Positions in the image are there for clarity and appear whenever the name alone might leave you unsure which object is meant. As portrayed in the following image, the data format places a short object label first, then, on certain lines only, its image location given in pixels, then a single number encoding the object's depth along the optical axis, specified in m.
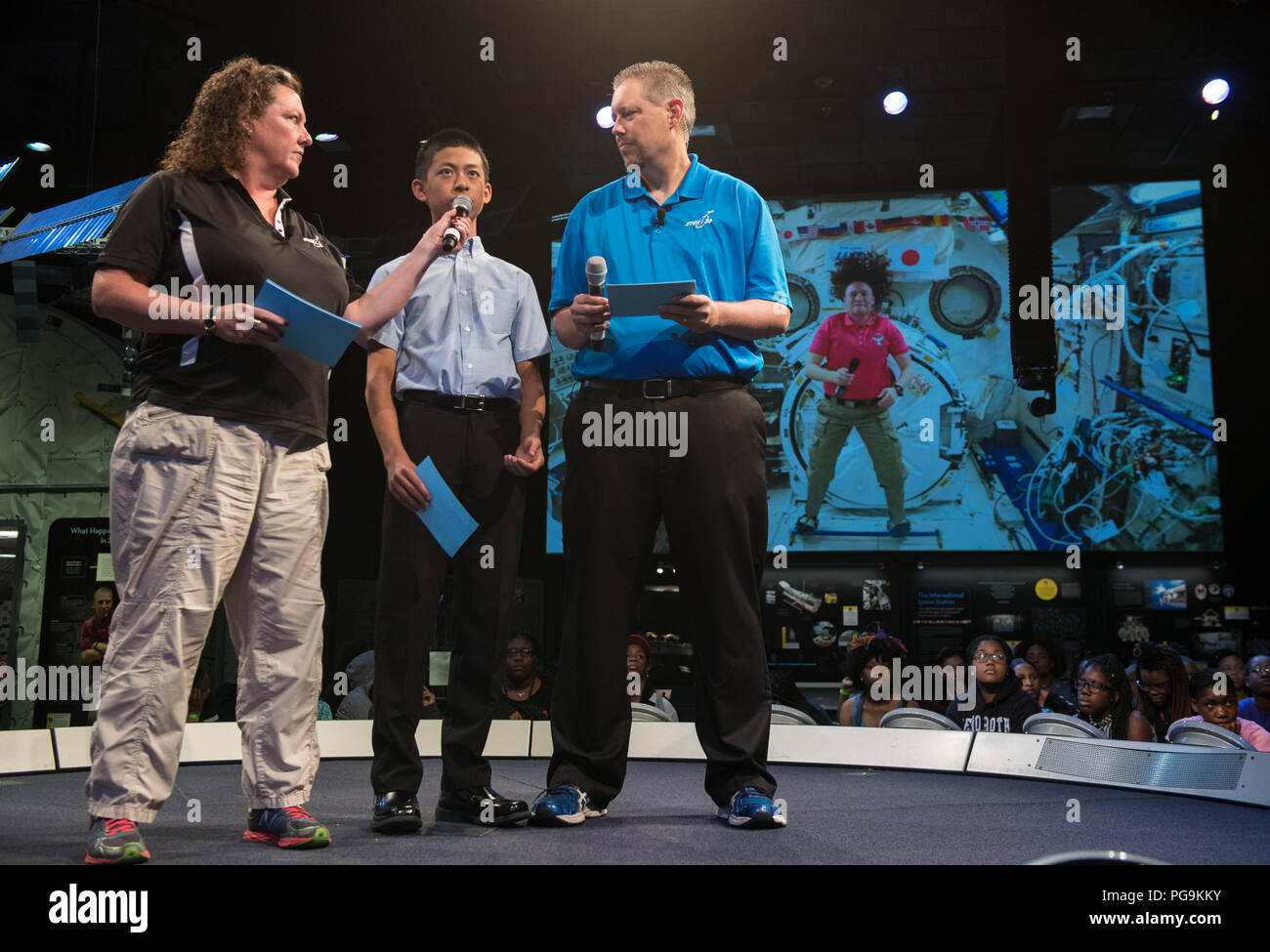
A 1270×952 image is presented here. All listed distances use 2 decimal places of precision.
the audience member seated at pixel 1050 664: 6.01
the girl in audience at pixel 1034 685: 4.52
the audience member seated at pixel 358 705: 4.40
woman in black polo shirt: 1.58
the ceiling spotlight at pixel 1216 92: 6.25
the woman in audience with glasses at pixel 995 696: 4.13
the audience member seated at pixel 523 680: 4.70
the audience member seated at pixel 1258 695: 4.75
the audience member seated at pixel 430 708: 4.46
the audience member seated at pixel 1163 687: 3.89
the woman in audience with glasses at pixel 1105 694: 3.89
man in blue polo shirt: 2.01
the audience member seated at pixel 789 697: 4.62
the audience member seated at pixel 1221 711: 3.67
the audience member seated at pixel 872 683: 4.50
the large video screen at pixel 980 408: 7.84
